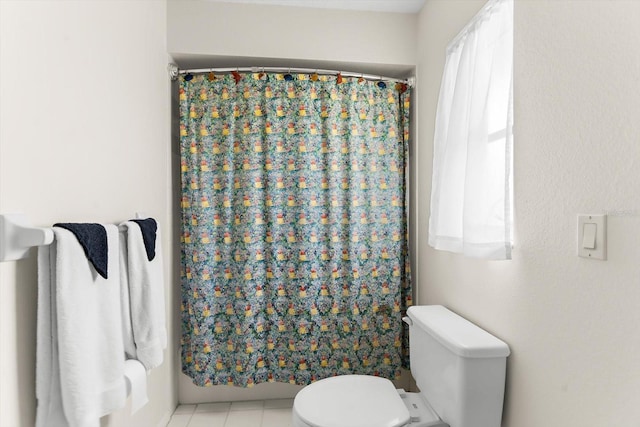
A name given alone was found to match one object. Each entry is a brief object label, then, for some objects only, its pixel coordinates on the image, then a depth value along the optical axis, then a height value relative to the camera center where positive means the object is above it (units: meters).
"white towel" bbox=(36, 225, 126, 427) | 0.91 -0.32
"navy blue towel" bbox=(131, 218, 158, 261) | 1.35 -0.10
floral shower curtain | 2.14 -0.12
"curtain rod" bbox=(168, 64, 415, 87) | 2.14 +0.77
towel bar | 0.85 -0.06
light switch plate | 0.90 -0.07
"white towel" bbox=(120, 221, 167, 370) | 1.25 -0.31
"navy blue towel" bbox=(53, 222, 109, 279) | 0.97 -0.09
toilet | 1.29 -0.70
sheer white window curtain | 1.30 +0.24
